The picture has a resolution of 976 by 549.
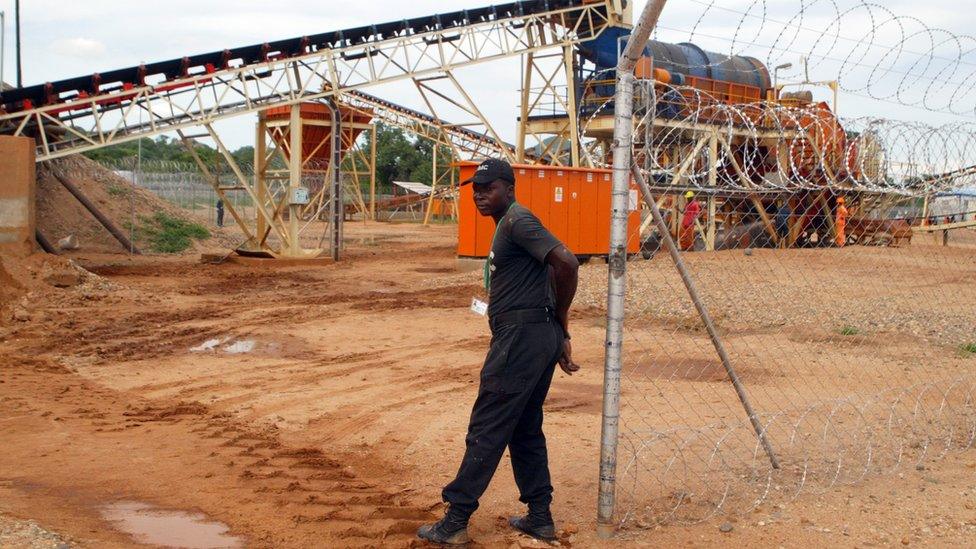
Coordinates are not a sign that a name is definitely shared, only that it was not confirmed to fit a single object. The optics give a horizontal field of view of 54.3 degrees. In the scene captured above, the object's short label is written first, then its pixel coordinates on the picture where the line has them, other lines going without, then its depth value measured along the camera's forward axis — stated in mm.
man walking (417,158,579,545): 4902
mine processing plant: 20344
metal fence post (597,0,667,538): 4867
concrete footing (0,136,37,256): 16719
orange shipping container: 19922
